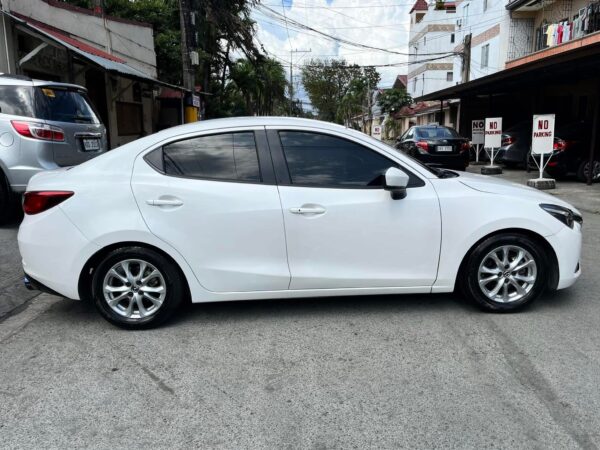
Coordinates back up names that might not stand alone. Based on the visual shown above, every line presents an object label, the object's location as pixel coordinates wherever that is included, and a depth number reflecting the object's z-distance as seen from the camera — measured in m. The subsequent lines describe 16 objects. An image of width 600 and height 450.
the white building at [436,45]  51.09
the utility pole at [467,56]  26.48
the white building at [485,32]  26.12
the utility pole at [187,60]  14.64
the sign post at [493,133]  14.60
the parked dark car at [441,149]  14.73
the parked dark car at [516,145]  15.46
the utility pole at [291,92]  58.62
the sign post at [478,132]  18.72
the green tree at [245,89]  30.47
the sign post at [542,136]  11.46
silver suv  6.77
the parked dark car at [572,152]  13.19
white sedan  3.95
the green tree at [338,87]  66.44
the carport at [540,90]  12.48
